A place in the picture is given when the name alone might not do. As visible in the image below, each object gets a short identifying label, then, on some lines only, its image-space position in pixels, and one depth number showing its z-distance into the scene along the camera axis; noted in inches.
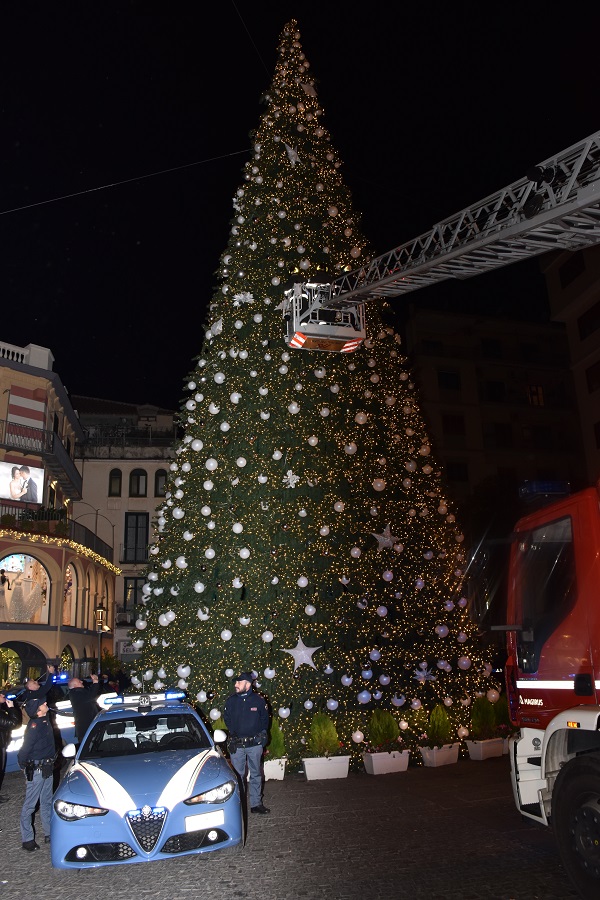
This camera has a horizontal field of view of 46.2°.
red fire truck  206.4
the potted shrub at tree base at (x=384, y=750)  430.6
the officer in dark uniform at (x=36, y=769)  291.6
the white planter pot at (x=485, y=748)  459.5
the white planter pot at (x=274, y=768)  425.4
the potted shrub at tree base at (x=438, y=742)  446.6
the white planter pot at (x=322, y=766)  421.1
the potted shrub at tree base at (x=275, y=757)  425.7
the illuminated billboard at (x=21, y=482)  1150.3
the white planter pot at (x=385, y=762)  429.7
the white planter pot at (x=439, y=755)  446.3
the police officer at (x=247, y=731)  352.5
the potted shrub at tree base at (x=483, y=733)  460.8
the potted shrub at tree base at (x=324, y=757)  420.8
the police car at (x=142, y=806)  239.6
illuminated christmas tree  451.5
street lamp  1385.3
